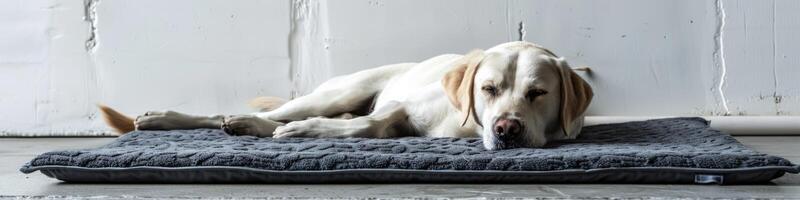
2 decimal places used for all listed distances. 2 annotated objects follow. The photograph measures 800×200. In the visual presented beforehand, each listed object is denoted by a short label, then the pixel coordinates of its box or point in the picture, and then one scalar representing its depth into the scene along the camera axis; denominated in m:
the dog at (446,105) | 3.19
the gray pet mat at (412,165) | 2.66
